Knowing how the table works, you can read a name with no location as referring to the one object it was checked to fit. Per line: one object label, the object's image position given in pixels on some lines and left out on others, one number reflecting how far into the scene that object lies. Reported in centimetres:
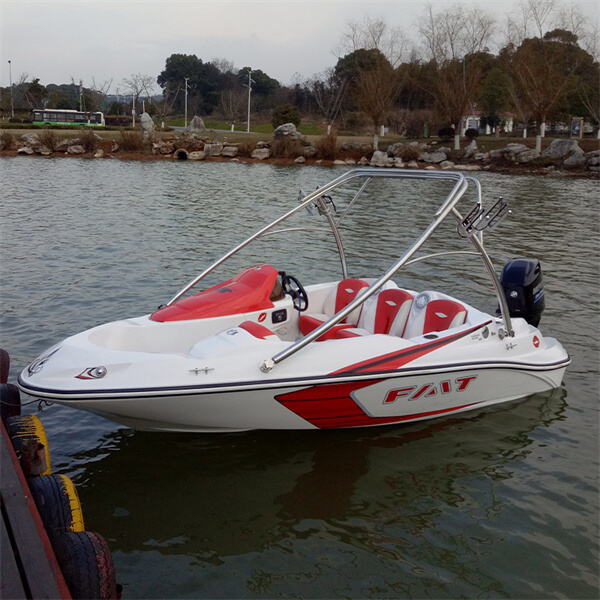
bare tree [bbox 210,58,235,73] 9025
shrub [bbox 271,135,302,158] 3909
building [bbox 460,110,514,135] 5756
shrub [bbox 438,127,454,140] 4628
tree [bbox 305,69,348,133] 6525
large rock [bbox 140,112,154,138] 4596
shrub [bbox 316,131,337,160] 3847
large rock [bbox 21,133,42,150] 3875
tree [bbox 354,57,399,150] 4472
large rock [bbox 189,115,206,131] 6026
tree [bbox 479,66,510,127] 5106
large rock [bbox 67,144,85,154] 3856
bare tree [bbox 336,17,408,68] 5394
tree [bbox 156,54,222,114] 8306
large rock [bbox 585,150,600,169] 3312
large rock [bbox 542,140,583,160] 3519
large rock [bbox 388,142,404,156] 3941
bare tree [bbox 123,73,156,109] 7728
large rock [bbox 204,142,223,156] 4006
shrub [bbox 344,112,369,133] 5706
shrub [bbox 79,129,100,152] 3869
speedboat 505
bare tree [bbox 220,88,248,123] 7644
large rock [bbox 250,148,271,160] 3922
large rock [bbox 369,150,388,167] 3688
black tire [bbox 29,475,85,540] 402
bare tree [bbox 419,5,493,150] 4275
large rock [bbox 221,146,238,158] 3997
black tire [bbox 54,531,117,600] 353
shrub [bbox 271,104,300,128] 5088
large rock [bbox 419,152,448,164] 3757
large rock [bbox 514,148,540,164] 3544
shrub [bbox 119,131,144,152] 3959
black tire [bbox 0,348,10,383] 593
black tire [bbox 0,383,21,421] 538
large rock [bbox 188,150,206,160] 3888
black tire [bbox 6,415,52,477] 461
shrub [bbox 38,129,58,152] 3842
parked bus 5594
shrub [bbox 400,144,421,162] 3819
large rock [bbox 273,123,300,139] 4223
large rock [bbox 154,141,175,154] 3988
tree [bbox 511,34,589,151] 3884
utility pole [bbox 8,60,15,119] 5978
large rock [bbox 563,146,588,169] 3366
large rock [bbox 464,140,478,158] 3831
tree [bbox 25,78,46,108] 6731
